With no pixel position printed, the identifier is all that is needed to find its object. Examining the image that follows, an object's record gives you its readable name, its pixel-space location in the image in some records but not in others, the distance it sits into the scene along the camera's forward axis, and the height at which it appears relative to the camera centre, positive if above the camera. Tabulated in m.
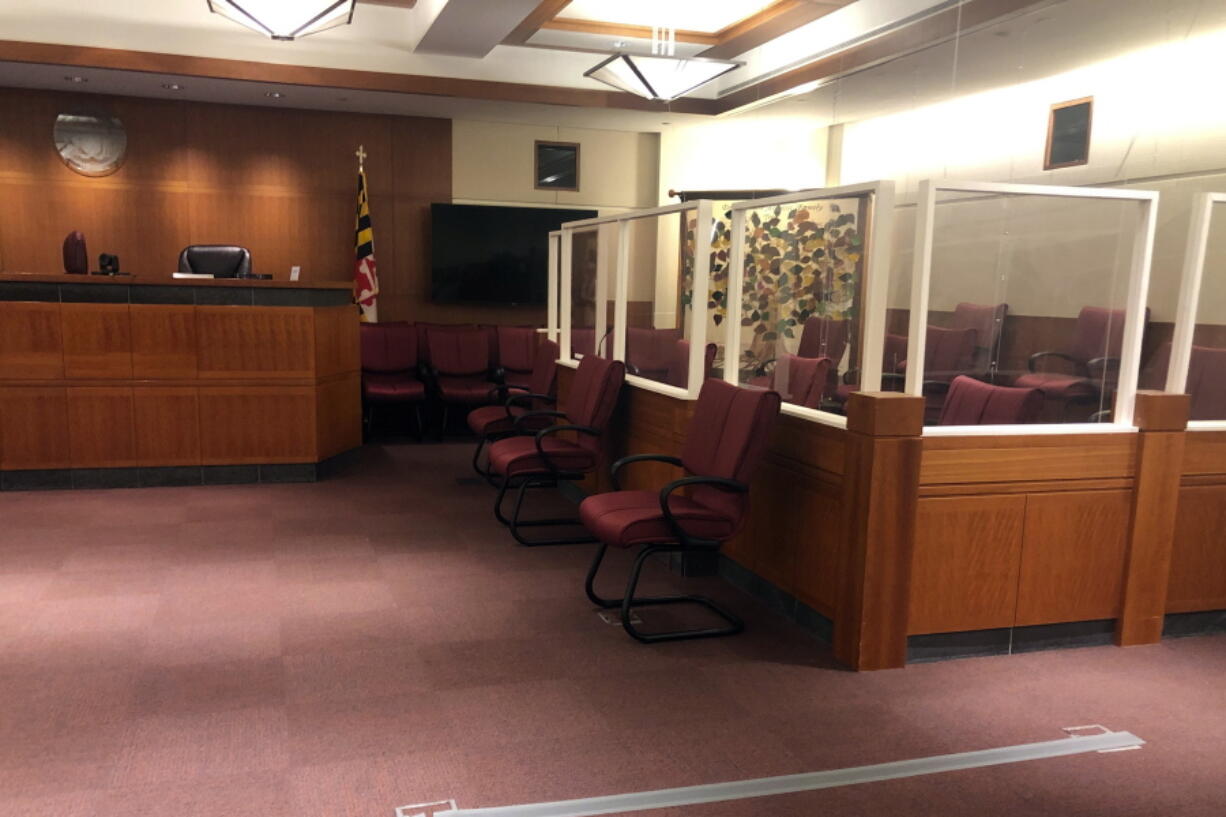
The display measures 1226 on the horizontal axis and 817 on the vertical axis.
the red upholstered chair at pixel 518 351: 8.60 -0.74
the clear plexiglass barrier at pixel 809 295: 3.39 -0.06
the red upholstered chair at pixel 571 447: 4.98 -0.96
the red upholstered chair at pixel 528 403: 6.15 -0.90
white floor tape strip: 2.50 -1.44
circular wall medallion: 8.58 +1.07
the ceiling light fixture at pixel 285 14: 6.04 +1.66
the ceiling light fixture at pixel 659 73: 6.94 +1.55
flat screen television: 9.58 +0.19
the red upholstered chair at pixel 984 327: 5.29 -0.28
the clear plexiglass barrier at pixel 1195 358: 3.67 -0.29
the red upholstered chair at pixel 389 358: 8.36 -0.83
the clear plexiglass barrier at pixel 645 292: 4.39 -0.10
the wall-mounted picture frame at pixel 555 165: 9.84 +1.14
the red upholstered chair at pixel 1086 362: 3.88 -0.37
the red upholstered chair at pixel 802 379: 3.90 -0.42
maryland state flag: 9.09 +0.06
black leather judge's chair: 7.70 +0.02
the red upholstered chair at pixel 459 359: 8.52 -0.82
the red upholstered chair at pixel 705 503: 3.65 -0.95
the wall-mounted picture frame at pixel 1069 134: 6.64 +1.12
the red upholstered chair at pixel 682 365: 4.61 -0.44
